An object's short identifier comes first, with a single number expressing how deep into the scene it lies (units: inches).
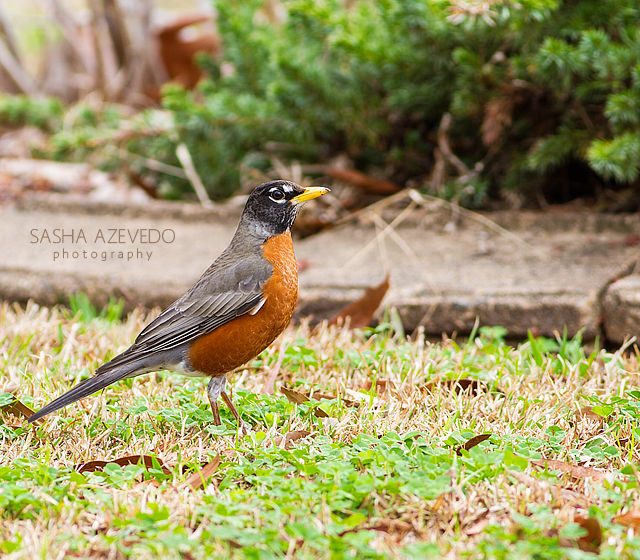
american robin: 244.1
